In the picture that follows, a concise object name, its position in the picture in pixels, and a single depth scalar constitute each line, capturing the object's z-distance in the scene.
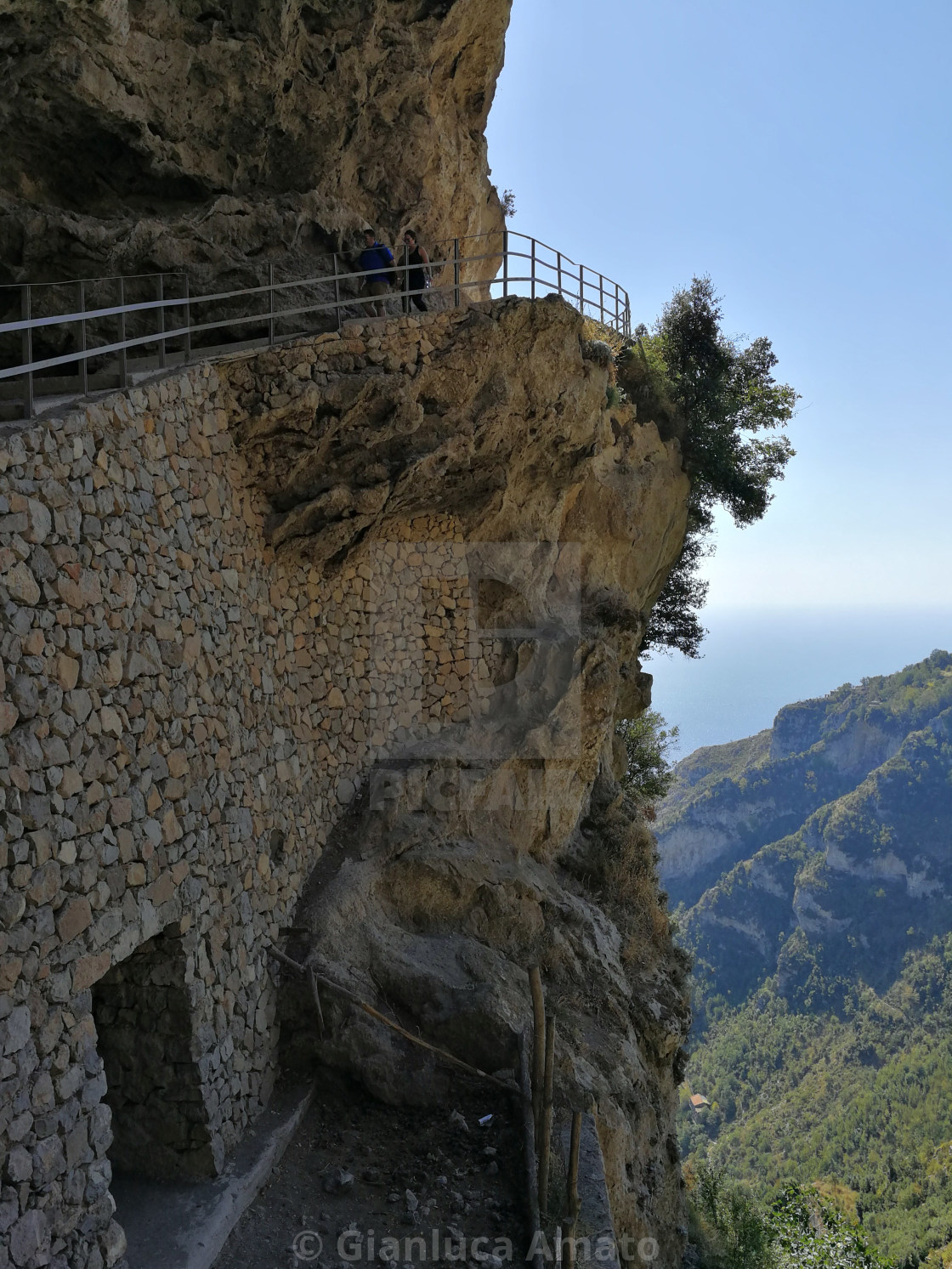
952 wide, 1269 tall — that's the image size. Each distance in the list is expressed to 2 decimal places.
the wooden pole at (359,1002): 8.45
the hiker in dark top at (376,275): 10.80
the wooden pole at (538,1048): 8.29
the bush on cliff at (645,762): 21.84
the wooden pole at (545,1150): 7.38
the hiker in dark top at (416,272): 11.40
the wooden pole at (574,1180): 7.06
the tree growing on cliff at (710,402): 19.03
